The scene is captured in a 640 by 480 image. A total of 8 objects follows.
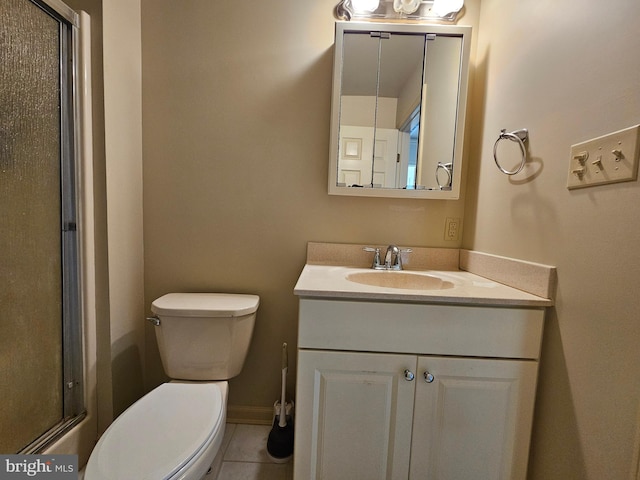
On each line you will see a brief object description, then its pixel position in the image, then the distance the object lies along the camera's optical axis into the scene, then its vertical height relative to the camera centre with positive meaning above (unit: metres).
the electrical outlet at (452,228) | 1.25 -0.03
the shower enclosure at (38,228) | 0.86 -0.09
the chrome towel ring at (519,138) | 0.87 +0.29
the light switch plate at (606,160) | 0.56 +0.16
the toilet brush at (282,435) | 1.09 -0.92
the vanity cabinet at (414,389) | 0.79 -0.51
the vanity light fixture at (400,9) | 1.11 +0.90
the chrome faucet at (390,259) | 1.18 -0.18
